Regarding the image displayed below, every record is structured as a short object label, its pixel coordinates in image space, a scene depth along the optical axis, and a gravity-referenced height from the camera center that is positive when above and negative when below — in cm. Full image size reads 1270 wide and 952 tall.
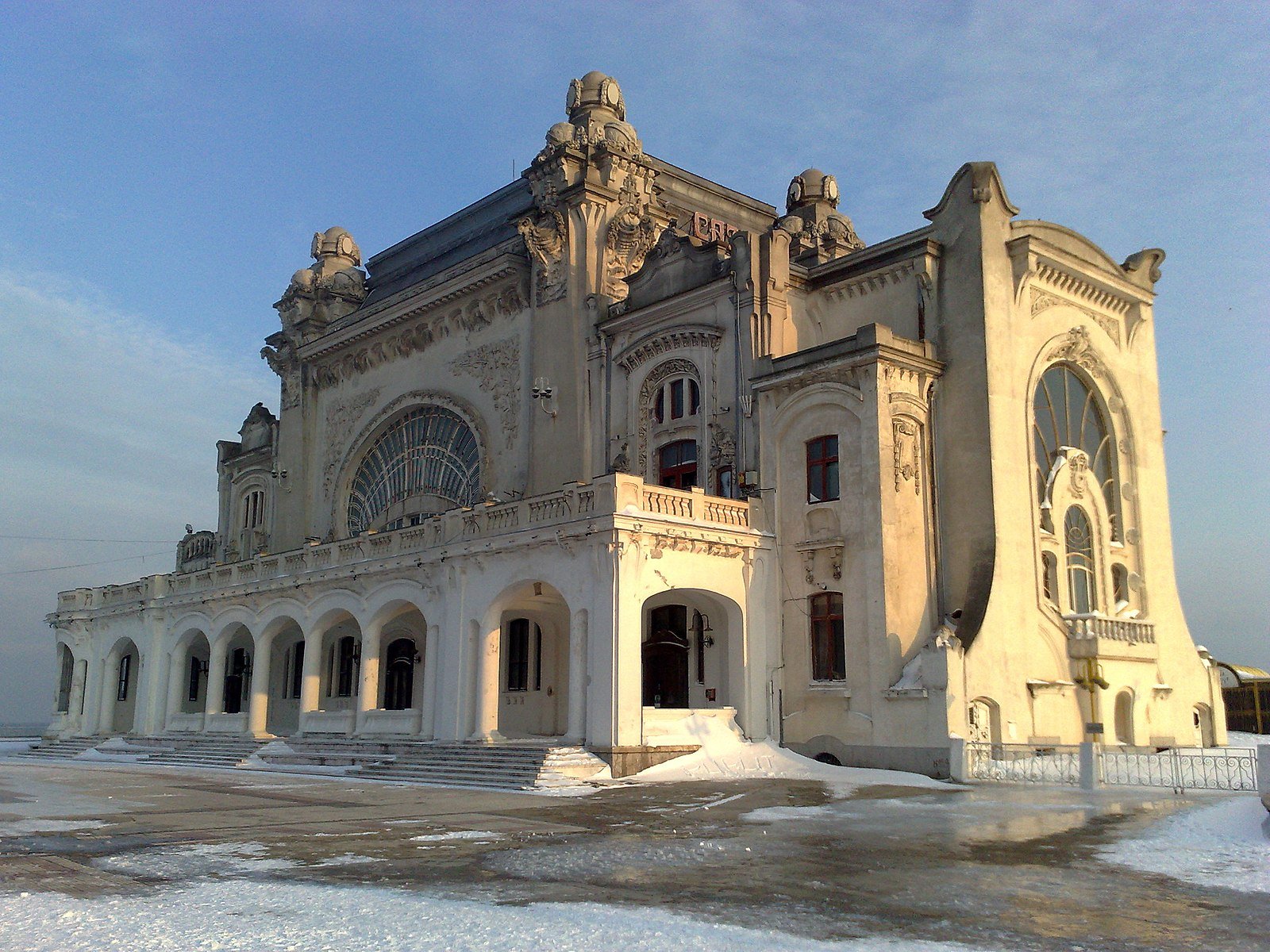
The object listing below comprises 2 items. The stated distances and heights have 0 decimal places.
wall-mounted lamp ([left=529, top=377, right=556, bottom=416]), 3534 +906
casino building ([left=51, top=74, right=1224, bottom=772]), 2753 +492
